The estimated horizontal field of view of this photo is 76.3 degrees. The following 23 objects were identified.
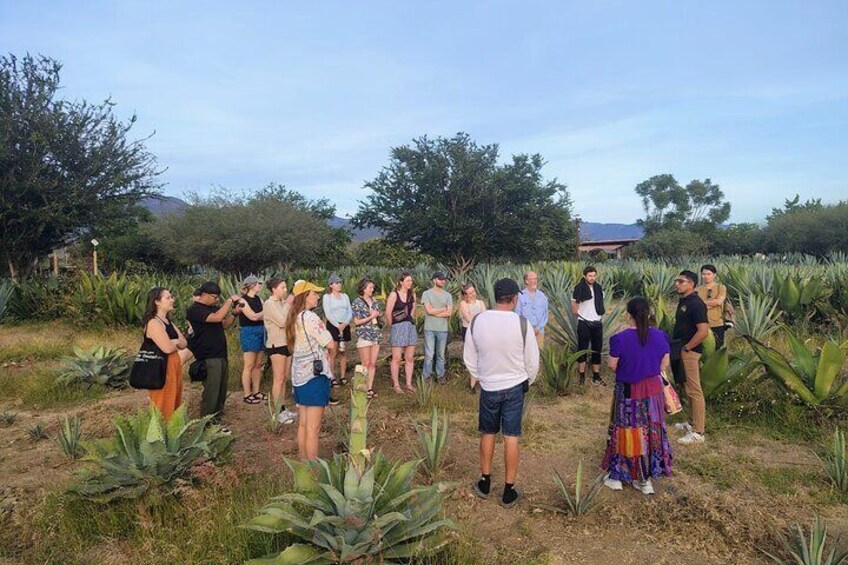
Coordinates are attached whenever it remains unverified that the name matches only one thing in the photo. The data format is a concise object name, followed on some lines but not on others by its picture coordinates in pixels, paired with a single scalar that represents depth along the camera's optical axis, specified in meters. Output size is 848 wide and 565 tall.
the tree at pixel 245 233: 25.31
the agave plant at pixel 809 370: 4.99
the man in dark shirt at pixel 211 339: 5.11
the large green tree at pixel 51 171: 13.34
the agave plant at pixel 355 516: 2.74
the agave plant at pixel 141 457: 3.55
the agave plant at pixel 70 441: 4.72
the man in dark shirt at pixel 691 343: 4.81
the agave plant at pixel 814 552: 2.77
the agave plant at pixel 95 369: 7.43
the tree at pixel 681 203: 52.12
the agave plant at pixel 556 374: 6.61
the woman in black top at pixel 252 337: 5.97
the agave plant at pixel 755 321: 7.50
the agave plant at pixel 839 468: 3.85
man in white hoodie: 3.68
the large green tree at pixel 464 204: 22.45
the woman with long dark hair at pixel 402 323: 6.74
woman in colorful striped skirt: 3.88
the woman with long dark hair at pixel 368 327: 6.52
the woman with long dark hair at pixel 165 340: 4.40
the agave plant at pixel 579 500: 3.58
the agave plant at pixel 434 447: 4.16
